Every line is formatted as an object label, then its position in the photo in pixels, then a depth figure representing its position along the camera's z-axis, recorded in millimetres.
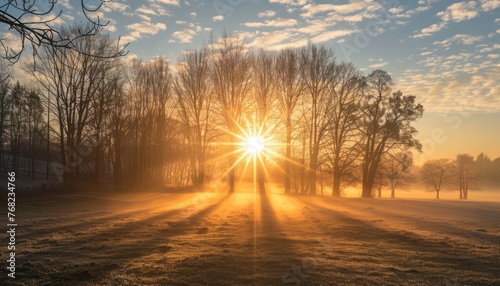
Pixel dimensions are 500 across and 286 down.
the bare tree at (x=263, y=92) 39344
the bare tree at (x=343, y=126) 40438
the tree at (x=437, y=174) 74500
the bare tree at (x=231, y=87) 39281
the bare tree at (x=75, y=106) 37469
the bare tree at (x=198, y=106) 42750
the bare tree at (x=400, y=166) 40406
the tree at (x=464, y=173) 73312
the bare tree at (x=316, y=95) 39094
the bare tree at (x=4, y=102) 44281
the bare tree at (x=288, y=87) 38750
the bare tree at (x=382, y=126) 39594
